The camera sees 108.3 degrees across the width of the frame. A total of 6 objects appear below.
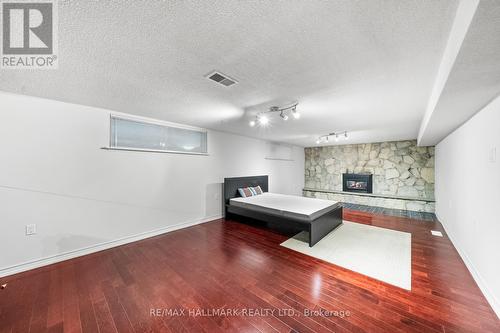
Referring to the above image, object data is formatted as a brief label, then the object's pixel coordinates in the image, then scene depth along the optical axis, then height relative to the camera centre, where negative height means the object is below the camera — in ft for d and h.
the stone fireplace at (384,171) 18.30 -0.53
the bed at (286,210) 10.74 -2.93
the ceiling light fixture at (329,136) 16.28 +2.99
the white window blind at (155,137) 10.61 +2.09
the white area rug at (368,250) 7.73 -4.49
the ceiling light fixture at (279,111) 9.13 +3.05
